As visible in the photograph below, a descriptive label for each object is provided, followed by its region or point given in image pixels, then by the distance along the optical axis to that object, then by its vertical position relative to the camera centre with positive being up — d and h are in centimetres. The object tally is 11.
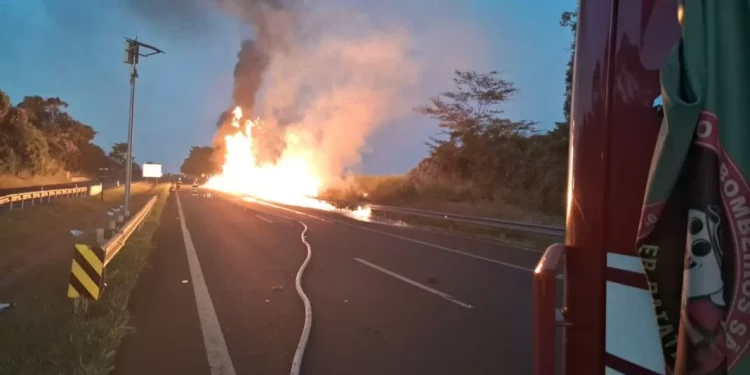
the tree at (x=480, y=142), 3522 +366
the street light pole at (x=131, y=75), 2014 +422
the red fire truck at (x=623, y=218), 148 -5
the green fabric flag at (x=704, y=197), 145 +2
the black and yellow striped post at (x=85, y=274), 764 -126
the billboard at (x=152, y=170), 7244 +208
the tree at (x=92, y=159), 9012 +430
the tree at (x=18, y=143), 4484 +329
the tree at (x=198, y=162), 14781 +756
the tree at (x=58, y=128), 6182 +708
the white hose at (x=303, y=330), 566 -174
